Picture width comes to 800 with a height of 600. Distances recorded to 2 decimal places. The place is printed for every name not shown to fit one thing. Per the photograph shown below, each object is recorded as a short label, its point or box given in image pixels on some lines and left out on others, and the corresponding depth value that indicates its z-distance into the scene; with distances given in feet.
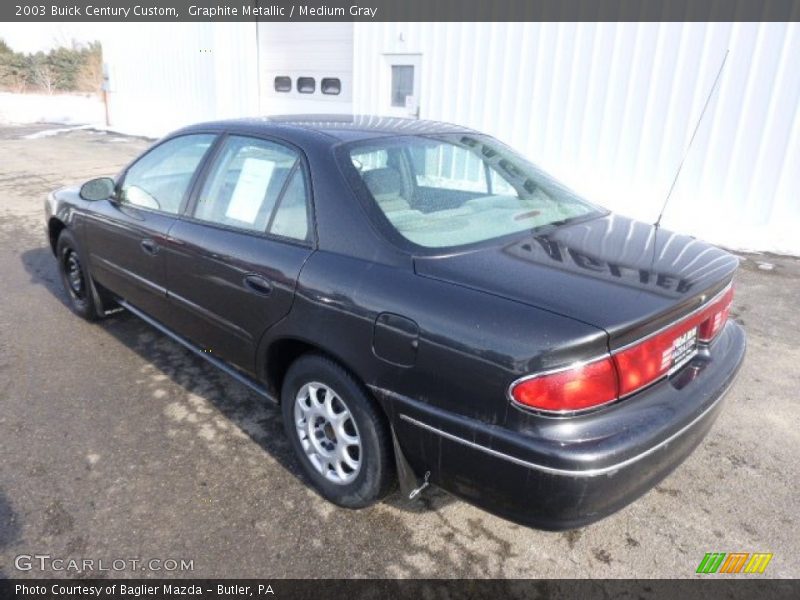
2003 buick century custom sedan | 6.02
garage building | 20.20
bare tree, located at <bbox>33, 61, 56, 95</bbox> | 124.47
